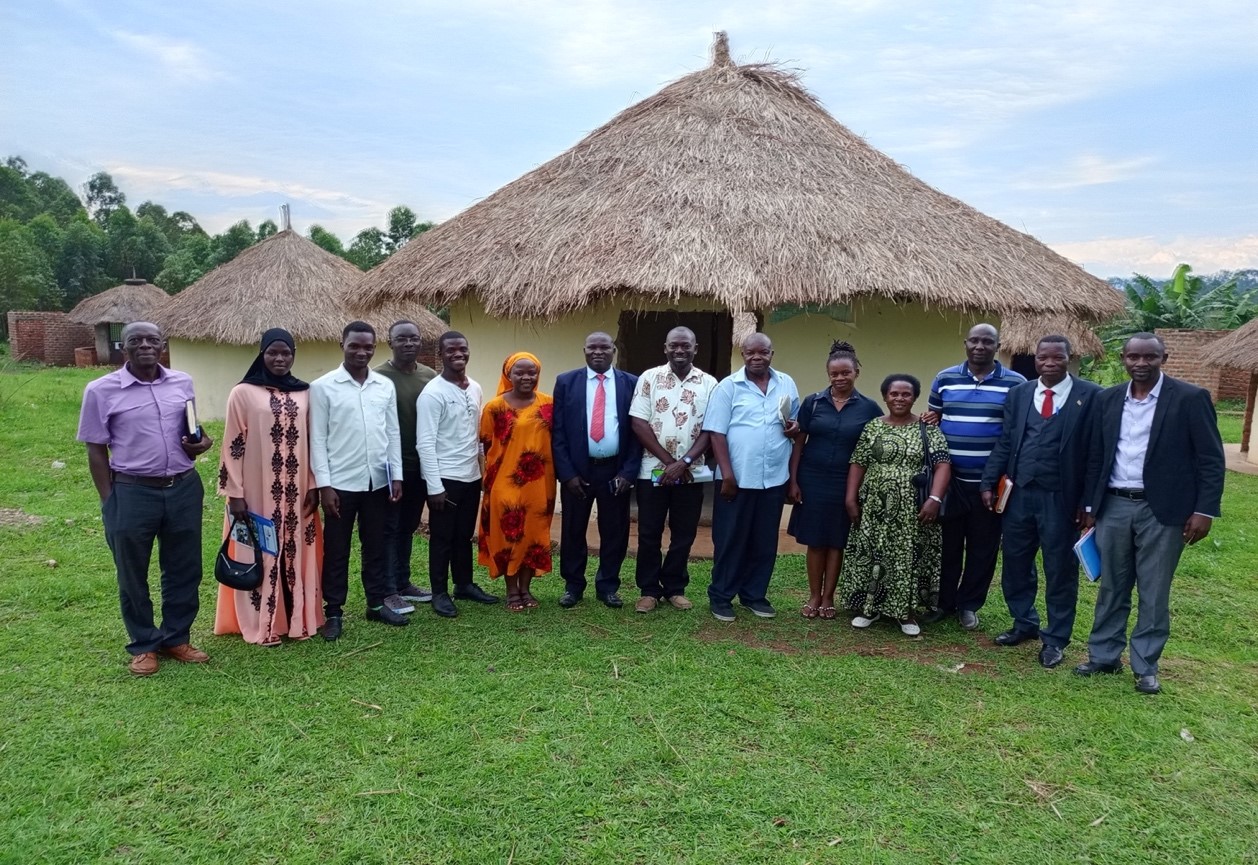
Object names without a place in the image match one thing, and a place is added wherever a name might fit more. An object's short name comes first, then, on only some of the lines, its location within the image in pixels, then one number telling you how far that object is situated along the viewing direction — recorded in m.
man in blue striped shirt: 4.29
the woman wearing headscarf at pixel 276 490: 3.81
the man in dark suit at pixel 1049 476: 3.91
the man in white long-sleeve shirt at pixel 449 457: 4.25
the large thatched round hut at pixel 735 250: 6.32
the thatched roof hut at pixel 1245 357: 11.55
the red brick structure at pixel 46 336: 23.81
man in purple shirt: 3.51
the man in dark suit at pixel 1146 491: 3.56
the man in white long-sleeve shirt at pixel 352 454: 3.98
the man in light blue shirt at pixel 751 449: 4.36
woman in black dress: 4.35
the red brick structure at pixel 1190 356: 16.42
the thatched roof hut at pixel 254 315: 13.84
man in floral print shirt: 4.40
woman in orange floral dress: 4.41
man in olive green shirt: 4.48
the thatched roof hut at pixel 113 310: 22.95
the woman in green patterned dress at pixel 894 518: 4.25
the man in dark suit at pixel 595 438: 4.44
